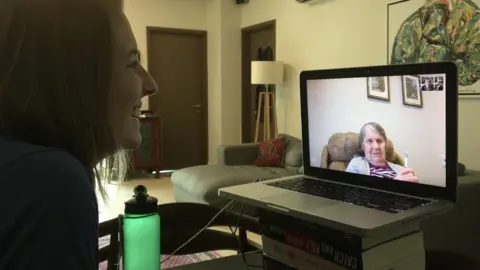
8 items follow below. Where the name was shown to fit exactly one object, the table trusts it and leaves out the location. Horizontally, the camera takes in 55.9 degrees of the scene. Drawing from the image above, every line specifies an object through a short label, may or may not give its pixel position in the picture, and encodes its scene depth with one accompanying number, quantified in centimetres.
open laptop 97
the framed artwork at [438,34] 320
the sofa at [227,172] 363
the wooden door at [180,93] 626
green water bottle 95
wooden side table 581
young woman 42
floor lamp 502
